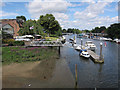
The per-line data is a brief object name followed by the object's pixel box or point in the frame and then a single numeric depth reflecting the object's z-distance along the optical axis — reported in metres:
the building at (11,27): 47.53
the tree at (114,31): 63.99
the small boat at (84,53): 23.91
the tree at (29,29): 43.81
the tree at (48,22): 68.66
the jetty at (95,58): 20.92
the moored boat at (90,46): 33.28
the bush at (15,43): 31.64
